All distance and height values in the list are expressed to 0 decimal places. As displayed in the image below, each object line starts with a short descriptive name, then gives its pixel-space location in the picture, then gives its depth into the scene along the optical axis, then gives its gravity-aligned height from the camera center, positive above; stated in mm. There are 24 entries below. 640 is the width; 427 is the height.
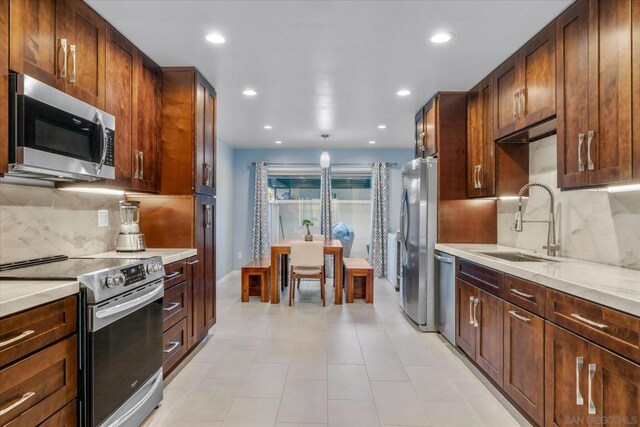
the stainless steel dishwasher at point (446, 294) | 3244 -751
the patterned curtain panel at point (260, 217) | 6797 -29
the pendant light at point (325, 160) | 5645 +873
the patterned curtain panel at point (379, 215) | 6828 +11
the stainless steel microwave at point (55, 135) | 1608 +410
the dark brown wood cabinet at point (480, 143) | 3227 +695
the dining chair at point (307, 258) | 4766 -565
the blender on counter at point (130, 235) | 2695 -149
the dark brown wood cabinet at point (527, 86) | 2375 +955
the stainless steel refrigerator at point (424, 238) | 3691 -229
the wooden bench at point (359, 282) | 4953 -928
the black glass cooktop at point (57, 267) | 1647 -277
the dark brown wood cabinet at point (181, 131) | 3018 +713
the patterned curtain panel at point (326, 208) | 6914 +146
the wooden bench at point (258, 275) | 4957 -872
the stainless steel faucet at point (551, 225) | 2637 -69
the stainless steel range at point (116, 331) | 1614 -597
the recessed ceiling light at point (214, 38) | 2531 +1267
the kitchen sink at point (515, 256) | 2586 -308
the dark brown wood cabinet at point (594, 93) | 1776 +668
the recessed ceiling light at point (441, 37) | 2502 +1261
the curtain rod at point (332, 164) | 6930 +998
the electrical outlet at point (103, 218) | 2748 -21
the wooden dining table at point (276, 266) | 4863 -688
